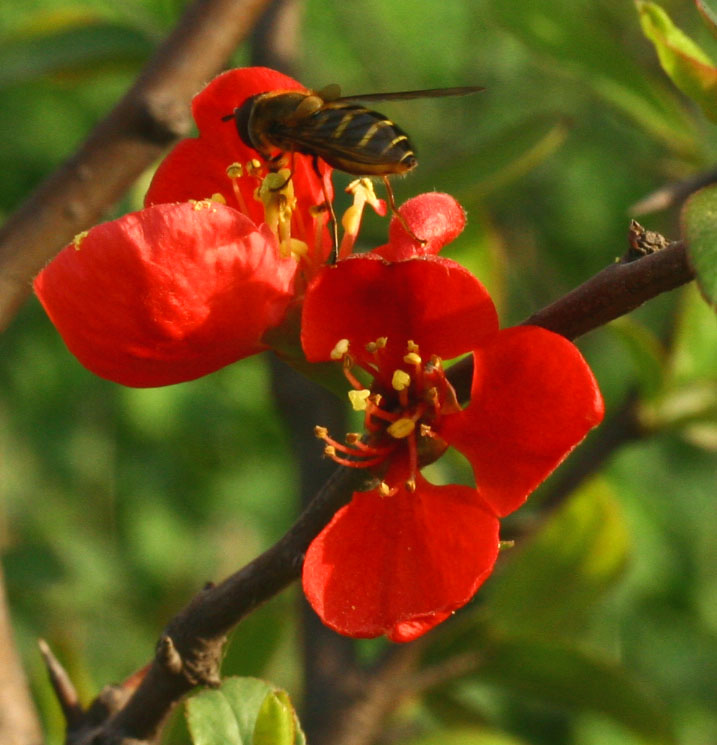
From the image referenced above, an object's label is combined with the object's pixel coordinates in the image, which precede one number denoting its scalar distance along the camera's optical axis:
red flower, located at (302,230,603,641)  0.59
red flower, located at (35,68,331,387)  0.59
